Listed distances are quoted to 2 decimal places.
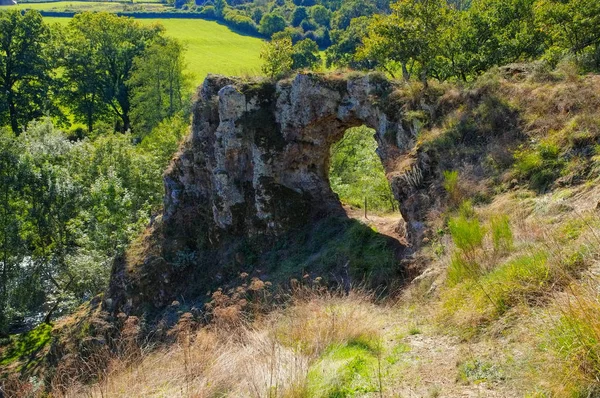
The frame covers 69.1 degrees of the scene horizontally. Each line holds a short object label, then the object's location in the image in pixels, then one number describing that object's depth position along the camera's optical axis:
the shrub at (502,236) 6.61
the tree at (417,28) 14.30
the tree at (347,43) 46.12
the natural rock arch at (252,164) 14.85
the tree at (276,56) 22.06
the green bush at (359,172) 21.86
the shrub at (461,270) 6.66
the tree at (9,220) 19.78
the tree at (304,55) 47.06
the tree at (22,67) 38.03
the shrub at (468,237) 6.95
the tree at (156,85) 40.69
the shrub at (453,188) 10.06
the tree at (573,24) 13.60
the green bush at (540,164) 9.29
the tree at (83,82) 42.53
